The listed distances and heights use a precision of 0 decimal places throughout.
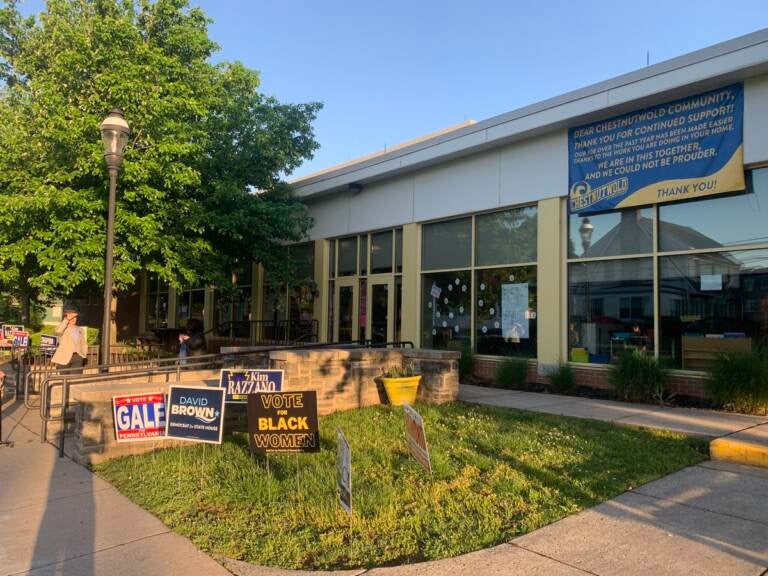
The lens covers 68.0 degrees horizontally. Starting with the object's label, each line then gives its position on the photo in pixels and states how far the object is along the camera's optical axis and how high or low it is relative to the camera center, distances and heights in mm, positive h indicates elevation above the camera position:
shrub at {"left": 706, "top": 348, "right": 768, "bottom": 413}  8180 -877
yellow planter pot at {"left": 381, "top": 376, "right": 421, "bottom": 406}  9188 -1144
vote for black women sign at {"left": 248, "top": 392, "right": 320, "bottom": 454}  5520 -1035
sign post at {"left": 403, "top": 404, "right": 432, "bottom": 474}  5246 -1158
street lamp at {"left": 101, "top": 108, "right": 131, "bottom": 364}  8562 +2334
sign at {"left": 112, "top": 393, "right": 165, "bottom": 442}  6547 -1180
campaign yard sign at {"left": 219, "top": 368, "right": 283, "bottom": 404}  7613 -872
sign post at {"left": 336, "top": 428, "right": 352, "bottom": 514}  4395 -1250
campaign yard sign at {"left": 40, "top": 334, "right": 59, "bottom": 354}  12948 -674
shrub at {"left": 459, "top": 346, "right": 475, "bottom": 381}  12703 -1048
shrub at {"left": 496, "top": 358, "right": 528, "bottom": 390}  11578 -1108
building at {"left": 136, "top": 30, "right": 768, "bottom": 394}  9375 +1855
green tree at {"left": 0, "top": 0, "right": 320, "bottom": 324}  11383 +3590
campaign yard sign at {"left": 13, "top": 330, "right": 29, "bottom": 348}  14250 -658
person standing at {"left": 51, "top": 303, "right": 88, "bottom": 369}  9930 -564
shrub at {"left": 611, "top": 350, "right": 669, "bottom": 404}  9484 -968
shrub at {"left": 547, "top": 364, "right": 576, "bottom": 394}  10781 -1139
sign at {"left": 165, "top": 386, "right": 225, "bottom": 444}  6223 -1075
